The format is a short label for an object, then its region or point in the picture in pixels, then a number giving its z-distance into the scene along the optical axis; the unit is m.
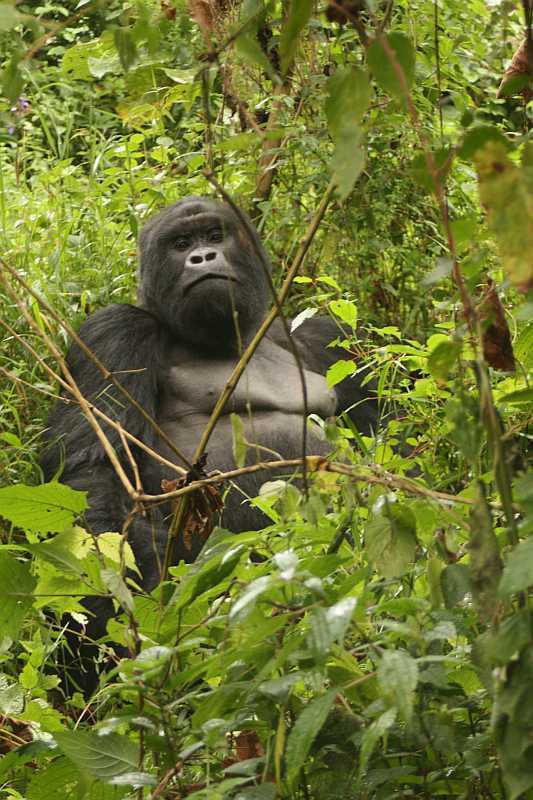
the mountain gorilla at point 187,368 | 6.01
